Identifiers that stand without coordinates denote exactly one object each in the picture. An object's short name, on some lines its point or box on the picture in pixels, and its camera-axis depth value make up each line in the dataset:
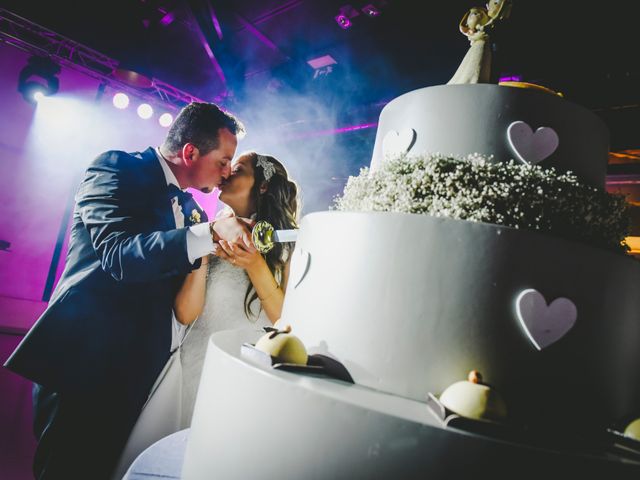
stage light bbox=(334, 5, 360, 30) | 4.89
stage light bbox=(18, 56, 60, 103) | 7.09
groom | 1.88
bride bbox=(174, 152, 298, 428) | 2.60
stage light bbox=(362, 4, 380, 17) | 4.67
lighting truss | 6.36
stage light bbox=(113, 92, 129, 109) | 7.76
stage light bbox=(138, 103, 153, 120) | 8.29
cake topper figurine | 1.79
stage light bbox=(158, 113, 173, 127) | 8.47
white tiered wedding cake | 0.93
